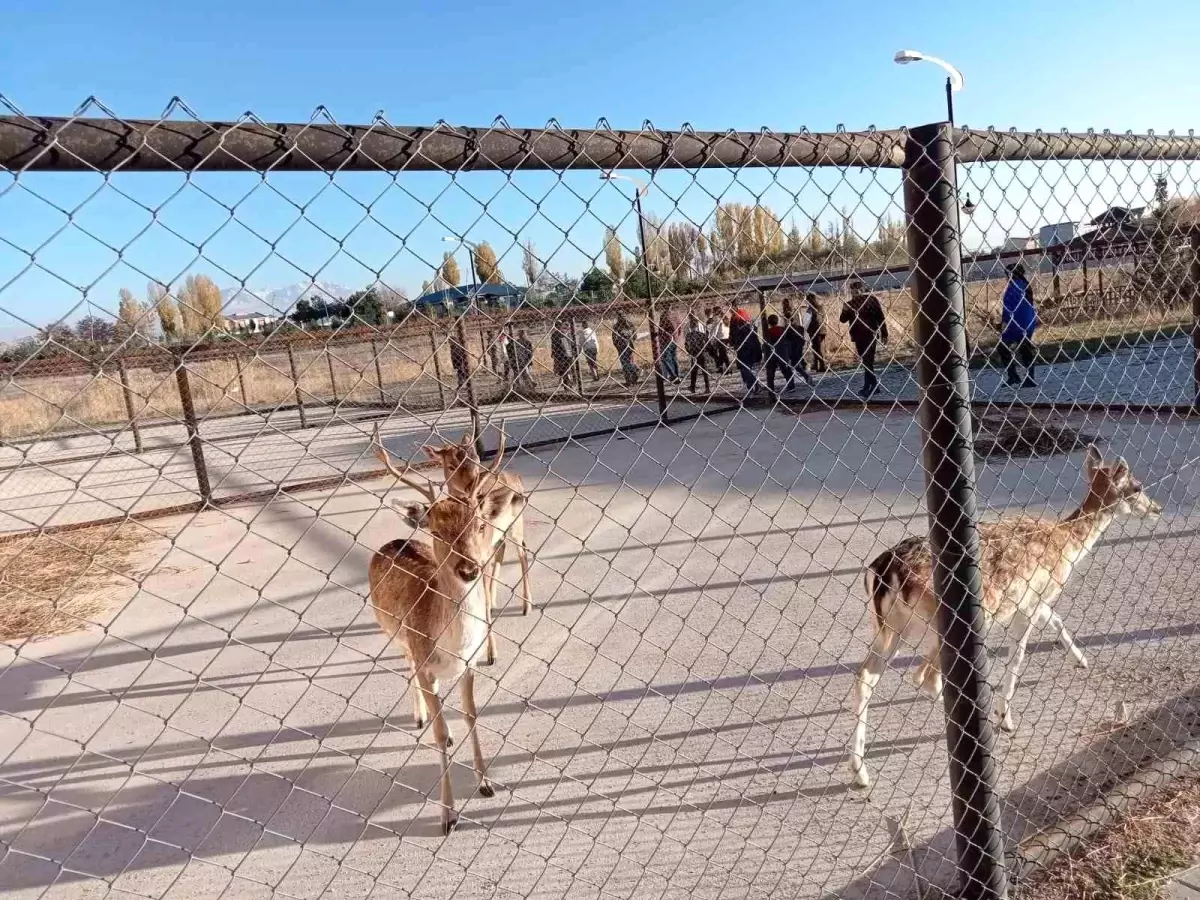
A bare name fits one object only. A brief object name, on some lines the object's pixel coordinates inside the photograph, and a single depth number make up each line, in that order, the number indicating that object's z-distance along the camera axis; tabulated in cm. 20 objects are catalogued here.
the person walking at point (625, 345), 1238
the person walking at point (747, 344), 1206
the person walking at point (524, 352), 1282
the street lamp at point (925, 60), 1622
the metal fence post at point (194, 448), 862
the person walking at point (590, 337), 1453
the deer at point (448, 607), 321
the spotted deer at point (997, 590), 328
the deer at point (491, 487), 353
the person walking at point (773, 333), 1412
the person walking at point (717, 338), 1395
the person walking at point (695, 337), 1166
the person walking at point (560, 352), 1564
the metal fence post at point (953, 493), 227
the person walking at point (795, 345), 1370
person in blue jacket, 1062
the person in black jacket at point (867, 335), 1118
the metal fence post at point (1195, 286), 608
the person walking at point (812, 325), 1328
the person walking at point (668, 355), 1311
